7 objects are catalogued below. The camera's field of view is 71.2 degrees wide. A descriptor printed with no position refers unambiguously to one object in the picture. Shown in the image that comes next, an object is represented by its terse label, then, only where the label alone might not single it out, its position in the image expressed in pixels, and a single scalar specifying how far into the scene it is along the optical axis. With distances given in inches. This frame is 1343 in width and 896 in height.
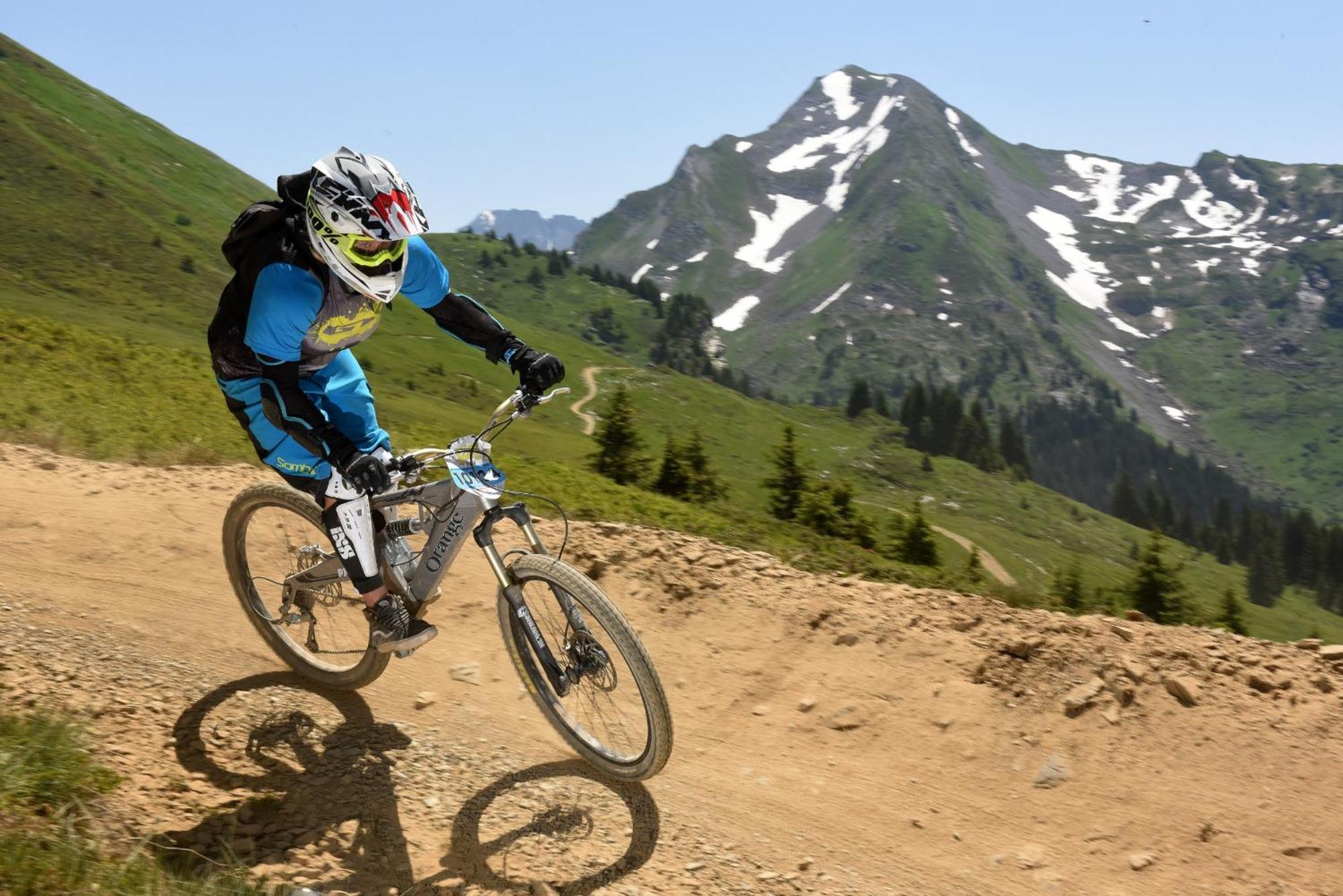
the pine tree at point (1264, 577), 6806.1
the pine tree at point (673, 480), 1247.5
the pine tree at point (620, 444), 1616.4
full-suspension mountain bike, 262.2
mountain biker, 245.8
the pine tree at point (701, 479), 1306.6
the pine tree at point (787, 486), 1608.0
